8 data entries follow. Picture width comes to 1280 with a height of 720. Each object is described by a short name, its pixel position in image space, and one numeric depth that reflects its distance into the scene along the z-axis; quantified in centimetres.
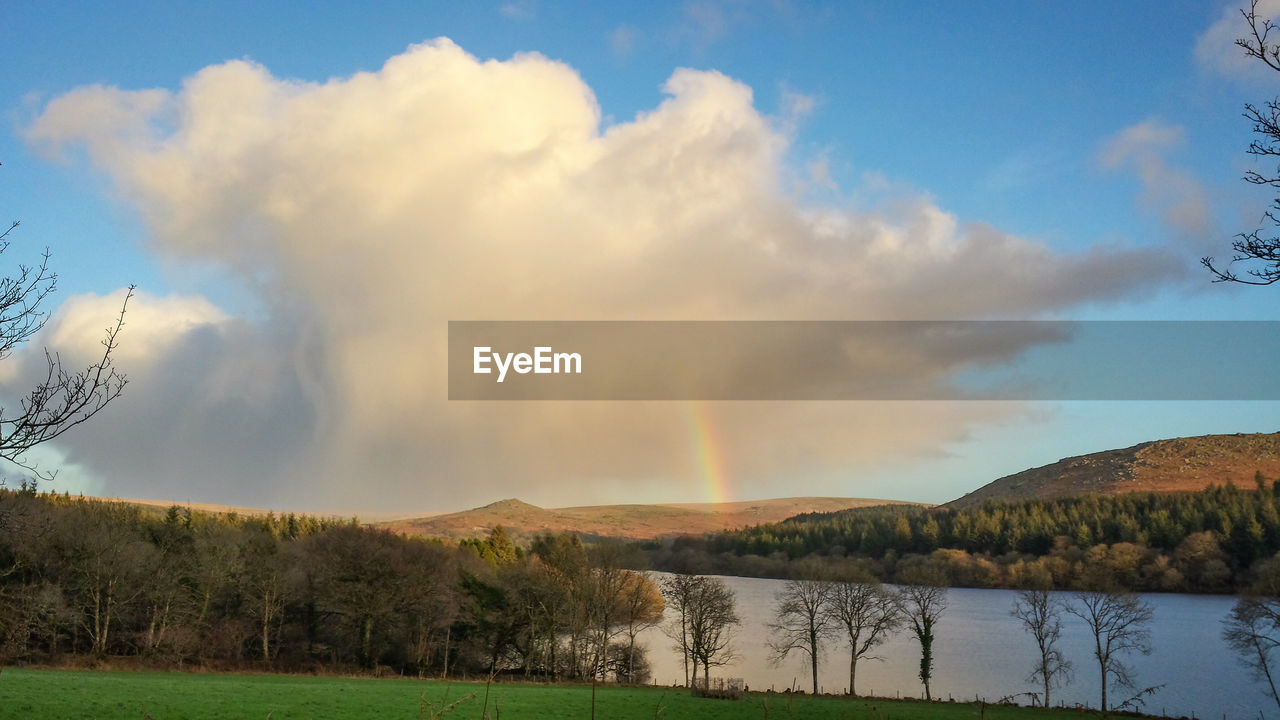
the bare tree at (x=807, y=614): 5719
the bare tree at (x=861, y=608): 5659
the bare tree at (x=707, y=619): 5344
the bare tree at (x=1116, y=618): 5249
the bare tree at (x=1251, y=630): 4418
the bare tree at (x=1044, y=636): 5255
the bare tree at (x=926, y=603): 5125
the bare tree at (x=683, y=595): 5588
